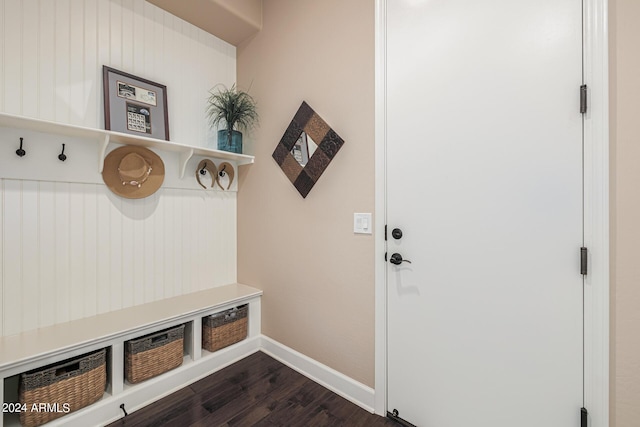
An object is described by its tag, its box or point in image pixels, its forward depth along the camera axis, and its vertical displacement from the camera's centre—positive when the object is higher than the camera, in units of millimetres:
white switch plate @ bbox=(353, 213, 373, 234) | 1716 -62
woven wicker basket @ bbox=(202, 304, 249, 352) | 2096 -894
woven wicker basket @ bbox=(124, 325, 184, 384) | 1721 -905
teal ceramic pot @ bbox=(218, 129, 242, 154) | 2373 +617
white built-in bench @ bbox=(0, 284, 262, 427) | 1443 -746
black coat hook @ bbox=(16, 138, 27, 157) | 1580 +350
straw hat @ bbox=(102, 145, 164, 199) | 1929 +300
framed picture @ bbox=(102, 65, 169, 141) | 1900 +781
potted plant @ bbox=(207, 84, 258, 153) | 2363 +864
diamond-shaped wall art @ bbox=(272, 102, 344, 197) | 1911 +470
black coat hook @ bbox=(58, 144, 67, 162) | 1723 +352
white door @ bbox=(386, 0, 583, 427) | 1143 +9
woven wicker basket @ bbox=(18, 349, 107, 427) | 1388 -915
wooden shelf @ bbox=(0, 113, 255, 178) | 1507 +494
